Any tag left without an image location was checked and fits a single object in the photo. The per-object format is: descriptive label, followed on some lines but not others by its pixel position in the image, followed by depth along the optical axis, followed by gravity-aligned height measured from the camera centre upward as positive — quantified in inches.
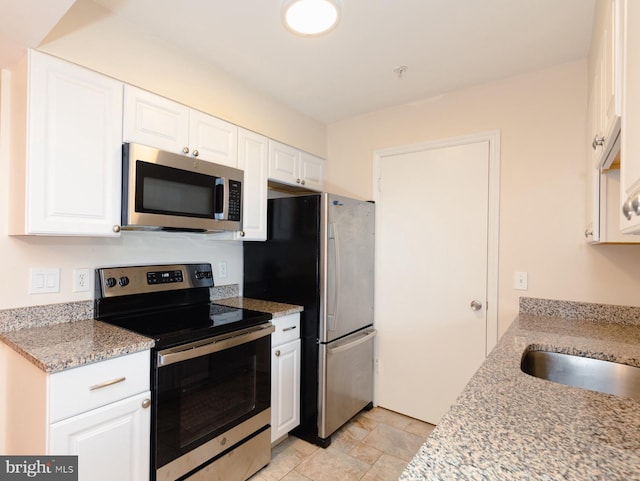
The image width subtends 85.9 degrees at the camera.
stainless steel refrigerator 88.7 -13.1
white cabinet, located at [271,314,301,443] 82.7 -34.1
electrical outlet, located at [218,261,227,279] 97.8 -8.8
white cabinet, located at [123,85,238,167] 66.9 +23.6
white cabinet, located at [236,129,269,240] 87.2 +15.1
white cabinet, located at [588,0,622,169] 33.8 +19.9
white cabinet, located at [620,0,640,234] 24.2 +9.8
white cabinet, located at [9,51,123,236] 55.4 +15.0
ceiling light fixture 55.9 +37.9
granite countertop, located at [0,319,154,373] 49.1 -17.3
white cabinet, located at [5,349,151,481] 48.7 -27.3
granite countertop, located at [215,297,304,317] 84.7 -17.5
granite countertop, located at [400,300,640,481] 24.9 -16.7
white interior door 93.7 -9.5
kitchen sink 51.8 -20.5
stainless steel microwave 64.6 +9.5
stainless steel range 60.2 -25.9
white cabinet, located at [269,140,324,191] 98.0 +22.6
